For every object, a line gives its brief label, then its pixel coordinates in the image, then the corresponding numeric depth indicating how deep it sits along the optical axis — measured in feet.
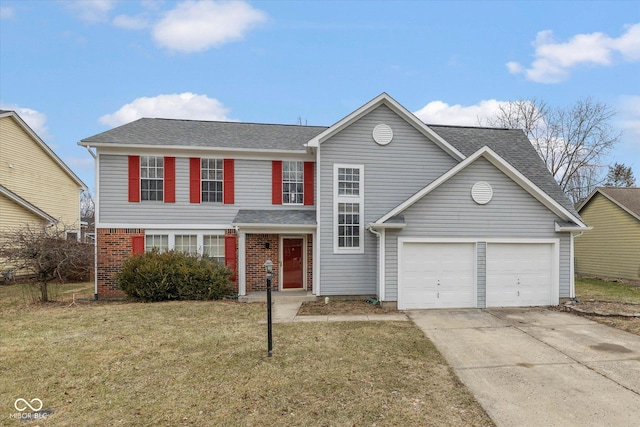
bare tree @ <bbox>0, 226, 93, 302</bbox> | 35.47
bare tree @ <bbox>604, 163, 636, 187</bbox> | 120.98
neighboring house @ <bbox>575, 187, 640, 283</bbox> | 54.39
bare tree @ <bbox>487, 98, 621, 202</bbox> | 89.61
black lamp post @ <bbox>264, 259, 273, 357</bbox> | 20.74
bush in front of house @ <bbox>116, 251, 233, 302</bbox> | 36.88
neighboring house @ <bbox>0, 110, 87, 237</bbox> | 54.39
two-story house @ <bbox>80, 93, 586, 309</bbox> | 34.32
